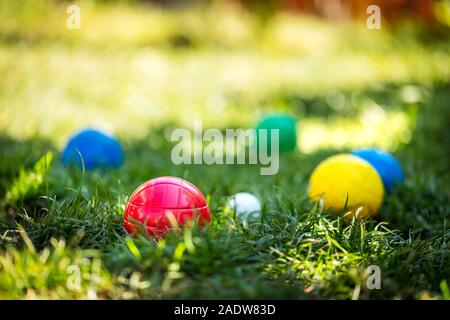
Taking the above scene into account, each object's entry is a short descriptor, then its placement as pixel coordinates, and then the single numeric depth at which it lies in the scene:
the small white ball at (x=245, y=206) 2.59
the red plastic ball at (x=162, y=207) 2.26
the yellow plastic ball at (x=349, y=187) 2.78
